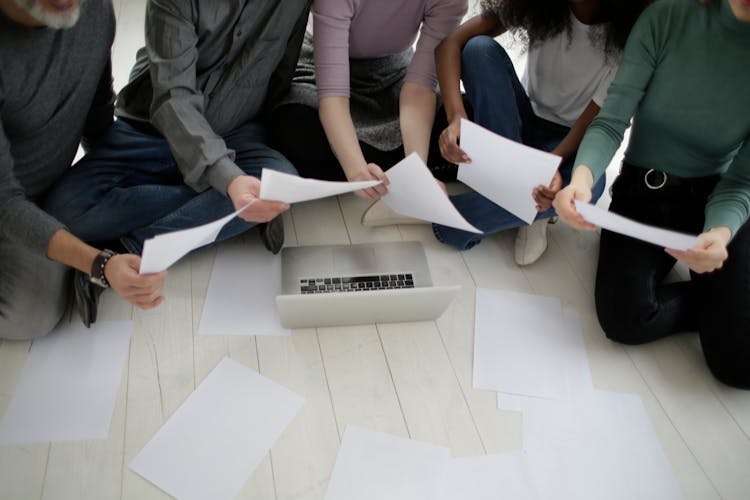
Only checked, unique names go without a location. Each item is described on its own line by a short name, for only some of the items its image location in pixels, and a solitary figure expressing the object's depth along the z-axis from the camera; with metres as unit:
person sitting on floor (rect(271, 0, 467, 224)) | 1.34
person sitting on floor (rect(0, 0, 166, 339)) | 1.05
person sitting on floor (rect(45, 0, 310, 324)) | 1.19
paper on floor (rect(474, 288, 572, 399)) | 1.26
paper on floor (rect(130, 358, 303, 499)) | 1.05
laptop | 1.23
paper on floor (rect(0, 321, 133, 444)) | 1.10
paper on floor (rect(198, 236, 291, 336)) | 1.30
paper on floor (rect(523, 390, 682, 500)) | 1.11
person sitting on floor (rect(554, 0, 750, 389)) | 1.14
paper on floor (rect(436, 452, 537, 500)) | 1.08
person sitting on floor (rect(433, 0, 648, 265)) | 1.35
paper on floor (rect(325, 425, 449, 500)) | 1.06
